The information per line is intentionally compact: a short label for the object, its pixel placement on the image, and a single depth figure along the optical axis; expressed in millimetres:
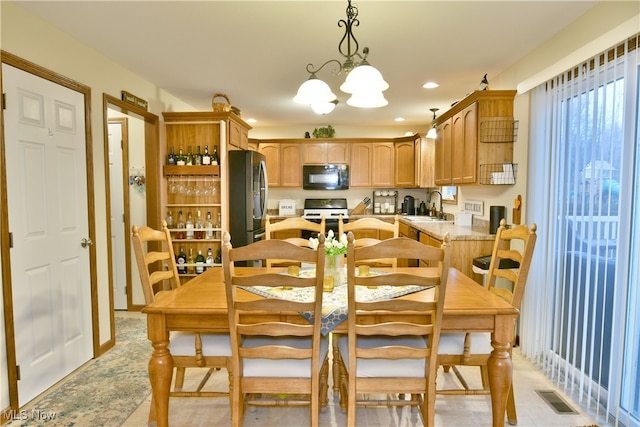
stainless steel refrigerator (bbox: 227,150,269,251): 4086
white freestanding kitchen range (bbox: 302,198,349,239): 5750
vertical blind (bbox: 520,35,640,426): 1907
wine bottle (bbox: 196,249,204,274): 4043
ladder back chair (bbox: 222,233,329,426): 1452
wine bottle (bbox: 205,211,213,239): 4125
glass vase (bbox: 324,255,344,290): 2058
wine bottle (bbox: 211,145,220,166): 4086
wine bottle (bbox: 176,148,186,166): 4020
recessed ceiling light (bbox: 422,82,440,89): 3640
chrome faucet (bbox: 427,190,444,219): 5318
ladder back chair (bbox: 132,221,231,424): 1805
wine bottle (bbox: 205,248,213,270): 4055
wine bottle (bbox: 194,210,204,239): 4109
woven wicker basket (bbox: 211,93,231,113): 4029
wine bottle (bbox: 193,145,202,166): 4059
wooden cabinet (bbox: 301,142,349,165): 5879
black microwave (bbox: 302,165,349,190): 5824
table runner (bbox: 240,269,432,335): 1635
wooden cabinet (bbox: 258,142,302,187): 5895
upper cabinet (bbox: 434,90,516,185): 3131
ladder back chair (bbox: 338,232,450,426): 1452
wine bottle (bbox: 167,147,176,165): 4035
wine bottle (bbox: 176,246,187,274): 4055
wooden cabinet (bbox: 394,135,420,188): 5789
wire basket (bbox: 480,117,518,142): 3127
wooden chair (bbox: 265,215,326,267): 2496
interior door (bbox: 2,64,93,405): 2168
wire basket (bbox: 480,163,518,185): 3098
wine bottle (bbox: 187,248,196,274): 4111
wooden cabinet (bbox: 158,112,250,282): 4035
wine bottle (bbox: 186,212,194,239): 4055
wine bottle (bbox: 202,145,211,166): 4051
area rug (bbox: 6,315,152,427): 2087
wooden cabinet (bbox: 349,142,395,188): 5863
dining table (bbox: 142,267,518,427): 1655
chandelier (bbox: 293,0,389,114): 1788
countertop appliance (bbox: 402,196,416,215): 6076
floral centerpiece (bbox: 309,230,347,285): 2014
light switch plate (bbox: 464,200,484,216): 3881
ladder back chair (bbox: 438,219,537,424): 1825
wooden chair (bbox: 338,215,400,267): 2496
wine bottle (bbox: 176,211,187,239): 4082
